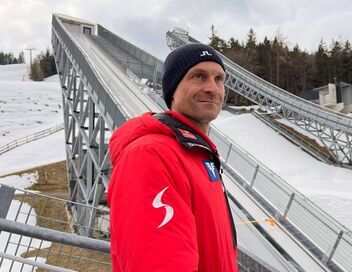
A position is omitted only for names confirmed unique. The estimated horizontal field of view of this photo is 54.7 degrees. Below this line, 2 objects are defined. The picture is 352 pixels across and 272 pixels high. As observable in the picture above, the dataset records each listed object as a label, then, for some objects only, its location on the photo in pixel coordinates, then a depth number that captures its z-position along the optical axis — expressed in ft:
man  3.89
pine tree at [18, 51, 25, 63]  489.26
